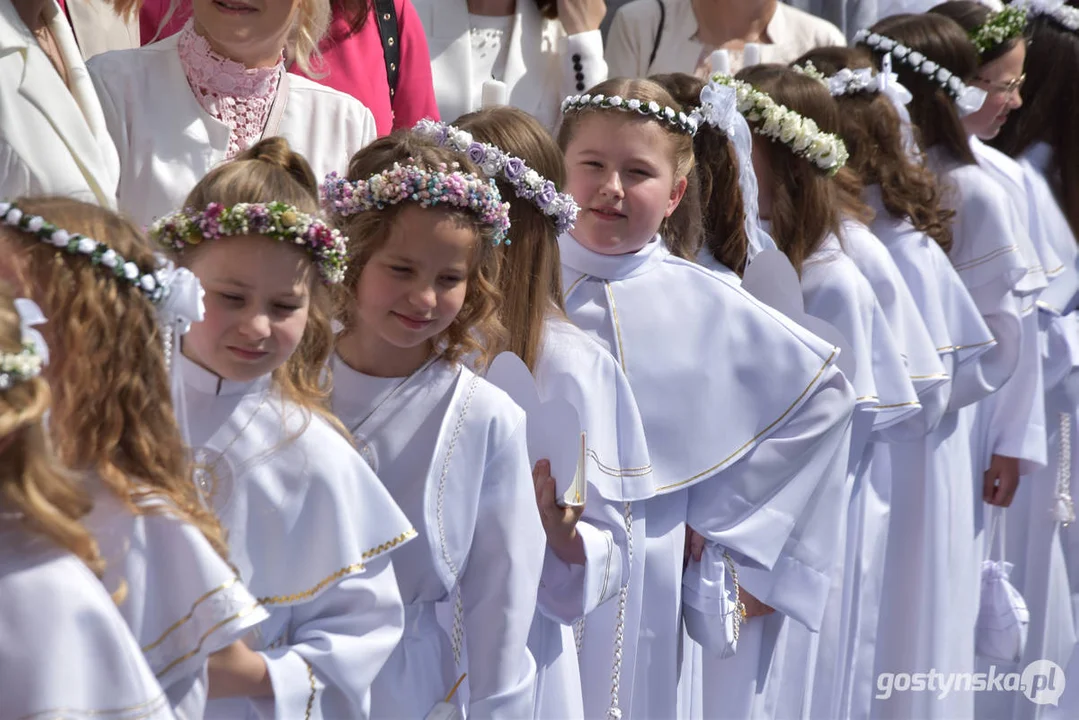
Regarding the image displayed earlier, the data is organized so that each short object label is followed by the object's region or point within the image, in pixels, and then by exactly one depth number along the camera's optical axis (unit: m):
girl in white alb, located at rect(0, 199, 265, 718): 4.65
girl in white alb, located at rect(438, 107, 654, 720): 6.92
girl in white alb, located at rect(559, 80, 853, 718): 7.86
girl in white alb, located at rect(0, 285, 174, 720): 4.06
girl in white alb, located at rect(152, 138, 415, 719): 5.40
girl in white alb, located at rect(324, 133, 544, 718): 6.15
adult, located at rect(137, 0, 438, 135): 8.30
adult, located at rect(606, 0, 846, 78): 11.77
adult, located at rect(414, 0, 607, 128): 10.62
